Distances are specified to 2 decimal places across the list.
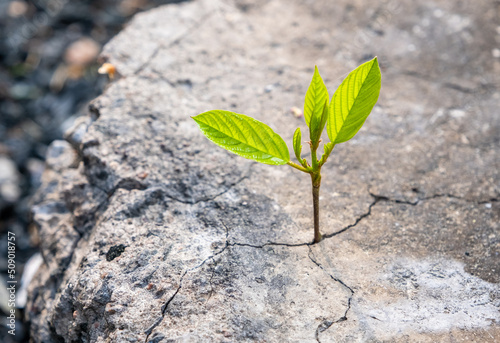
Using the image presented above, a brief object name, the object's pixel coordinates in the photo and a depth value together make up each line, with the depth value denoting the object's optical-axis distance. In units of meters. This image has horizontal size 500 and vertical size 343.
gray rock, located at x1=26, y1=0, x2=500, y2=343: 0.53
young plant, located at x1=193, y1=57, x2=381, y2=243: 0.50
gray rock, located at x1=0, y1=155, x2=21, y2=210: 0.83
